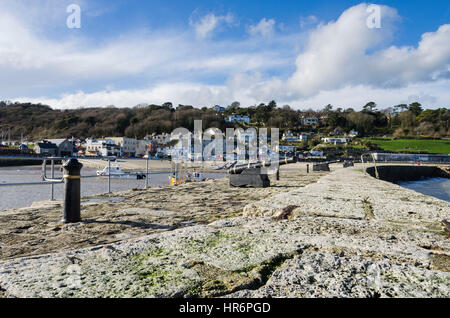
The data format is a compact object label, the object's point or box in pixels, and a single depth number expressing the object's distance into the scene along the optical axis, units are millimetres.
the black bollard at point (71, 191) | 3508
